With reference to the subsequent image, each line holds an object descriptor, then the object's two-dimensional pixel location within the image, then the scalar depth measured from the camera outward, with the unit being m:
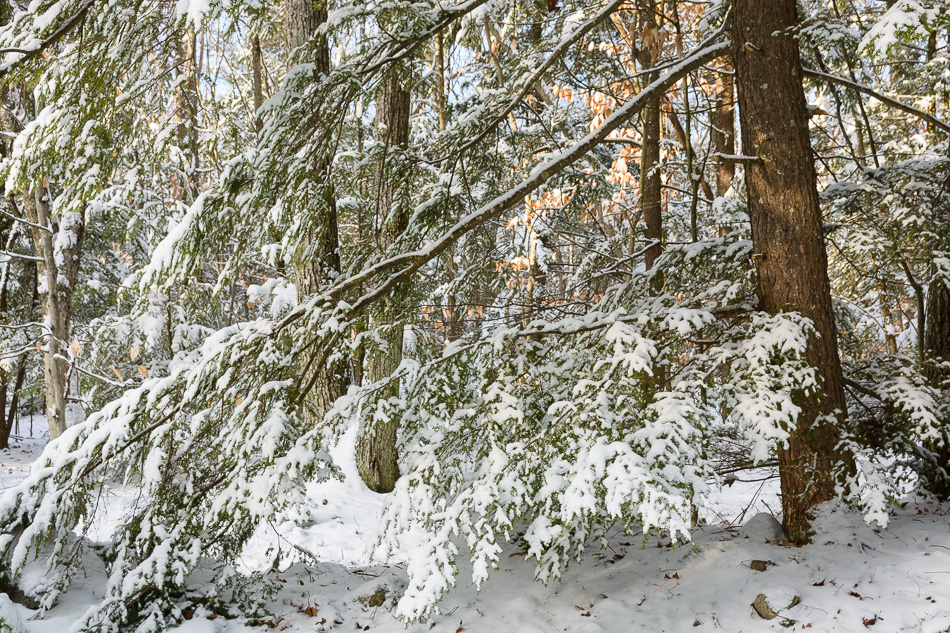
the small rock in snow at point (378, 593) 4.02
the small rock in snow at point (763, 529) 3.83
